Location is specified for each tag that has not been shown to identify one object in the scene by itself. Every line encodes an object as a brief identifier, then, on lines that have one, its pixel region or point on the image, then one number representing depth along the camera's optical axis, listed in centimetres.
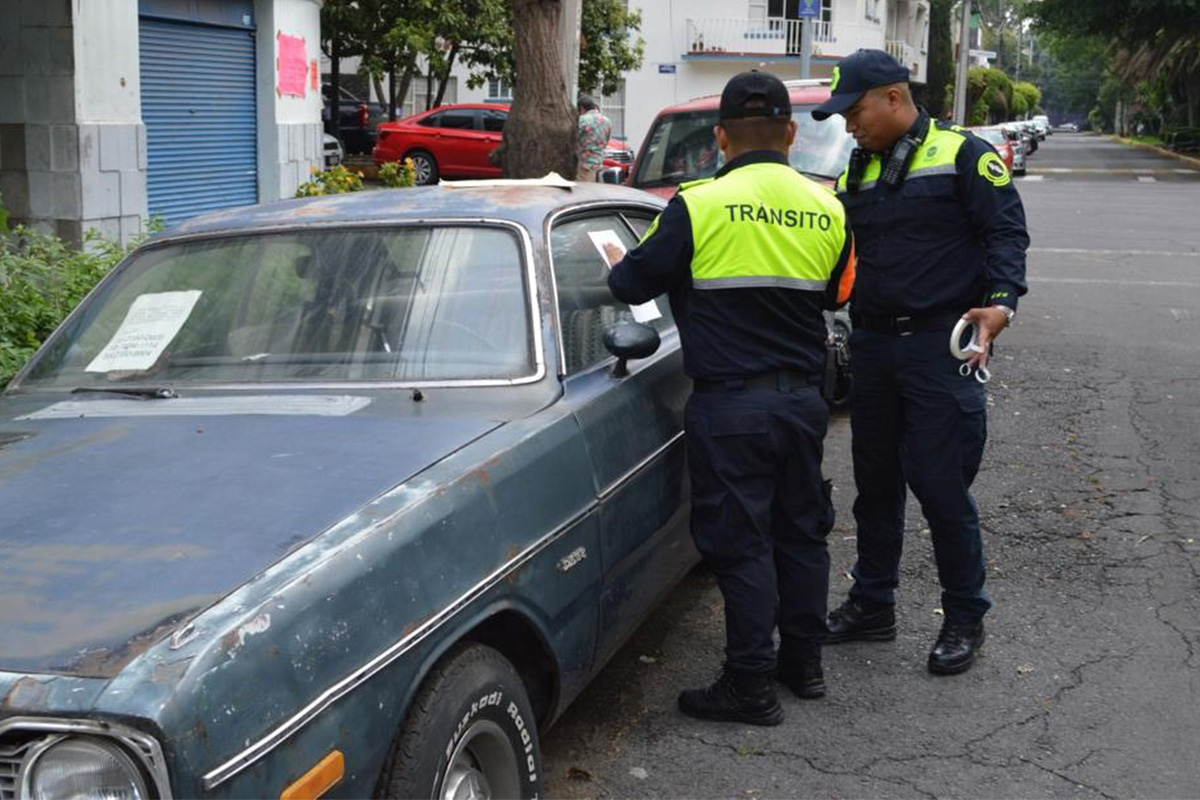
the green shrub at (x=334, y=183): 1041
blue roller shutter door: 1191
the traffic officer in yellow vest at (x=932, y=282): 438
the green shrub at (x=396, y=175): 1184
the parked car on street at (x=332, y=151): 2281
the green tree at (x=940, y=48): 6612
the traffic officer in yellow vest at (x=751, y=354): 405
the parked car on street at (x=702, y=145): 998
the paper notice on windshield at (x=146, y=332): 416
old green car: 240
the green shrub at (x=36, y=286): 616
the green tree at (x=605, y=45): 3061
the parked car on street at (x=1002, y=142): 2900
